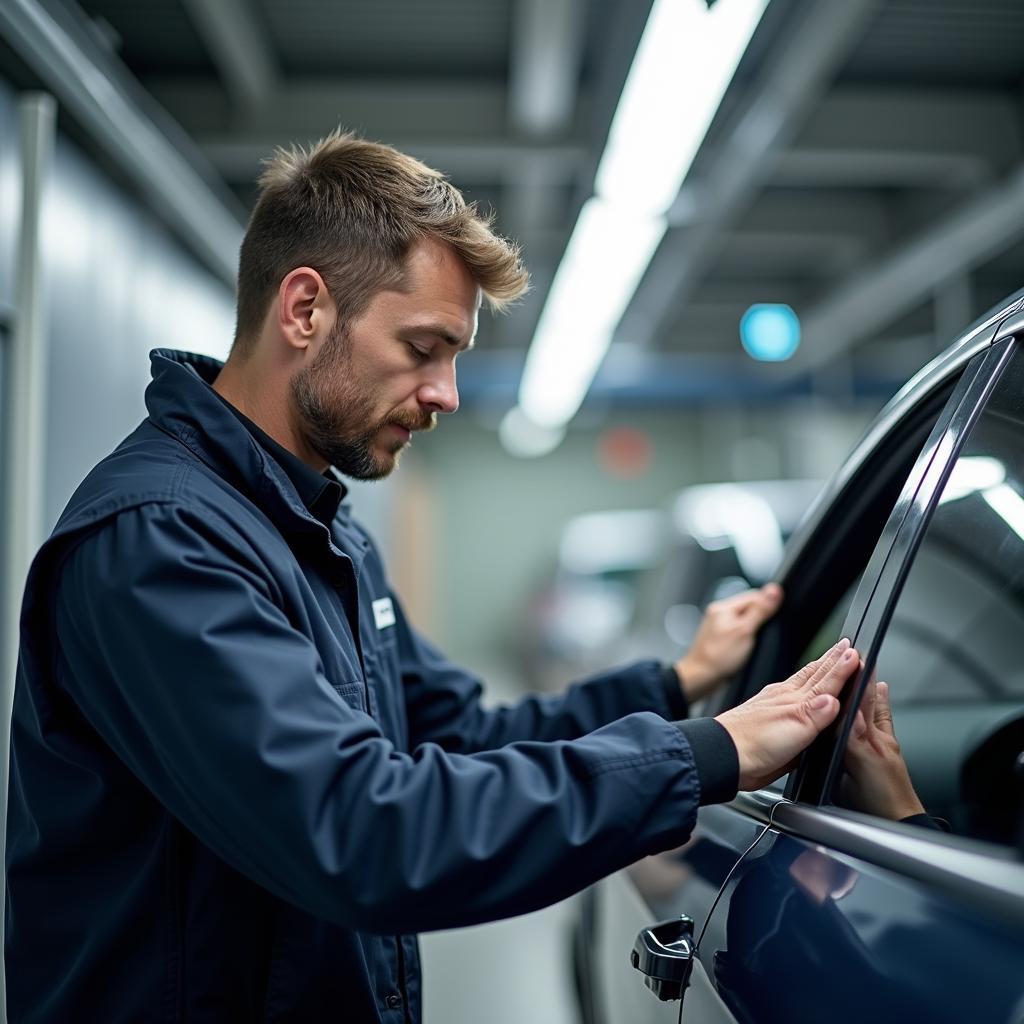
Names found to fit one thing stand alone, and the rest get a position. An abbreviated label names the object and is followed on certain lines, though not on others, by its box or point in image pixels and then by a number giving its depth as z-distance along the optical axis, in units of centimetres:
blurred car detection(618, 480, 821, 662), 430
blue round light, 733
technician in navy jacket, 107
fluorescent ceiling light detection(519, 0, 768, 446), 284
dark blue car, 88
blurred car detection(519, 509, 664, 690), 925
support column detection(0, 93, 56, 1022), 262
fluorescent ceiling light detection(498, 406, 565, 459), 1215
